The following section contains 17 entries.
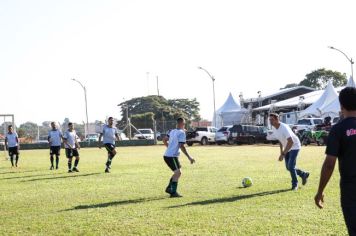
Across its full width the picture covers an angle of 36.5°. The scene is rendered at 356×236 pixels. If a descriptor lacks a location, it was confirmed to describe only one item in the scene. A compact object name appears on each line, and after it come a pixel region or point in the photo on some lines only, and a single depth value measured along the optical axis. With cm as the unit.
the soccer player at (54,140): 2222
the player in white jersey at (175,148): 1220
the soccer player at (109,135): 1944
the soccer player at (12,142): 2444
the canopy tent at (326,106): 5059
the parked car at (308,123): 4259
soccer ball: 1330
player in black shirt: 504
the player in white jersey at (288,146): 1234
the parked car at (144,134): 6612
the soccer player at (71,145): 2045
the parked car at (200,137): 4841
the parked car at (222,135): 4634
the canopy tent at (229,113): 7169
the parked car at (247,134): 4519
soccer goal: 3344
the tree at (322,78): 10350
